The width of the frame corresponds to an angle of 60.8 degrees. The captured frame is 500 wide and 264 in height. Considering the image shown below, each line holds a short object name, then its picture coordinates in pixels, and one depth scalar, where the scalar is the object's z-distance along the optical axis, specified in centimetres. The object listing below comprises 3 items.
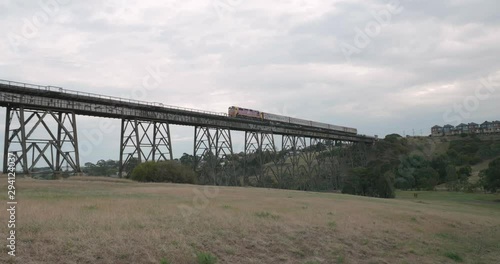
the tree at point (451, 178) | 7775
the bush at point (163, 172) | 3928
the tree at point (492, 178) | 6325
